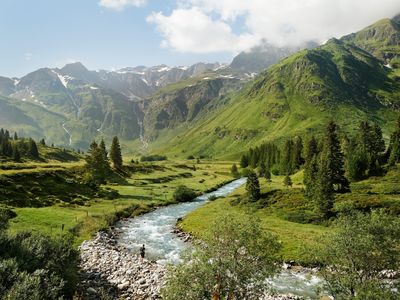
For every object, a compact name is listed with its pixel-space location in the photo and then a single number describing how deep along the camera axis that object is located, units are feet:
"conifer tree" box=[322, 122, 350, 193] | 313.12
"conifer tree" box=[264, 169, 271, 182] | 461.94
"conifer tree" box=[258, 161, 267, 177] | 542.98
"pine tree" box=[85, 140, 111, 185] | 412.98
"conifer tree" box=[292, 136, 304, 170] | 531.09
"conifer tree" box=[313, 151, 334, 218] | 249.14
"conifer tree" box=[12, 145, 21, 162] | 537.24
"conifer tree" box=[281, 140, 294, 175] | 532.69
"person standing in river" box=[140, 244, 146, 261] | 179.68
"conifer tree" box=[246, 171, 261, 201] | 315.99
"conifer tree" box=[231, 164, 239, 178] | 622.46
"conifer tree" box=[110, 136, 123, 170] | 513.04
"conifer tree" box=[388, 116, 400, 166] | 383.45
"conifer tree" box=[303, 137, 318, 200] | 290.64
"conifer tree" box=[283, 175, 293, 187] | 372.99
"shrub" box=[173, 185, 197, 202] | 383.08
